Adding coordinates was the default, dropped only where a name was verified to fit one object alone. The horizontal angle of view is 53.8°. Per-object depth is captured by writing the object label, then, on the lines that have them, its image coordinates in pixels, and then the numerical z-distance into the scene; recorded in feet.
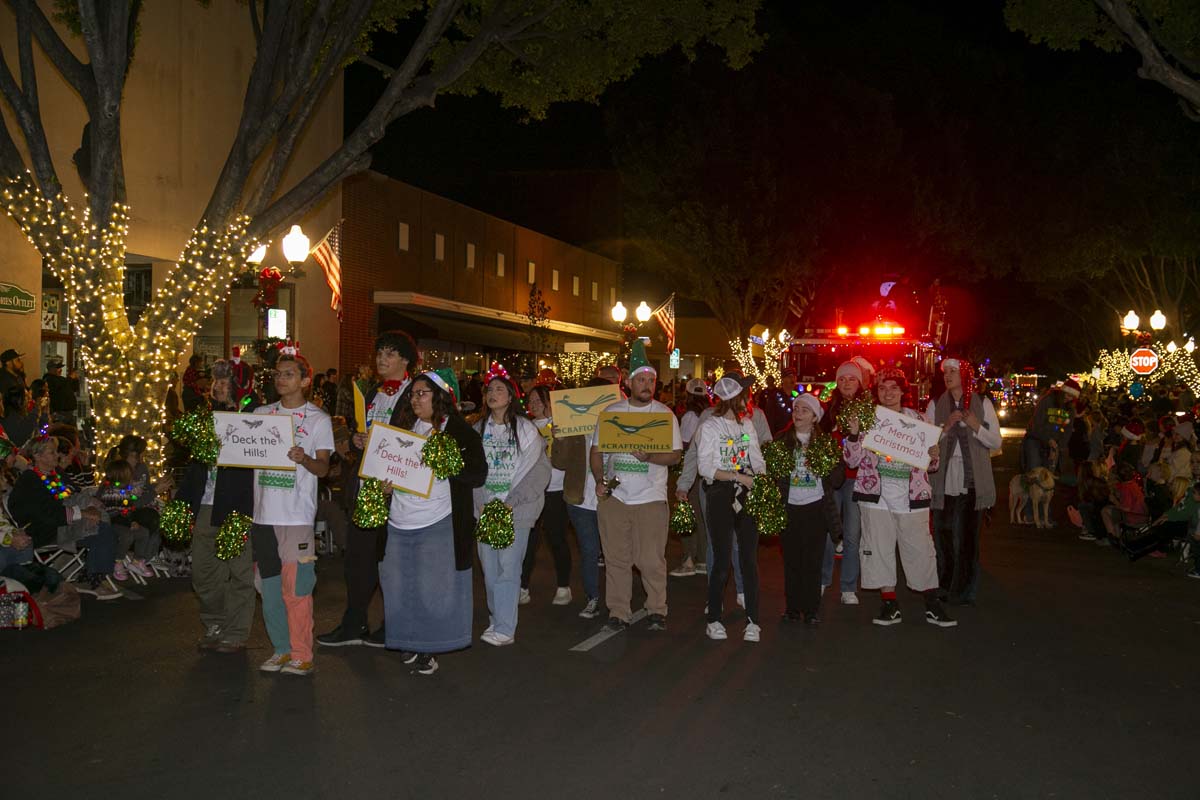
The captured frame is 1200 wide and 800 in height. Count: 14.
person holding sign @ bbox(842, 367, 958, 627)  31.32
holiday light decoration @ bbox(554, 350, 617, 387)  109.70
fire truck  69.51
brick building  94.53
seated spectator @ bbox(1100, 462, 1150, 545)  44.68
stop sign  93.91
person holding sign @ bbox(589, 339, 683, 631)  29.50
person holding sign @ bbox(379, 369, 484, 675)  24.94
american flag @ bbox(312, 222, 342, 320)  79.10
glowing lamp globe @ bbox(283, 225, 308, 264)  55.52
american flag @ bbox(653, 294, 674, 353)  122.21
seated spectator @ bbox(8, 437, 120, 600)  31.73
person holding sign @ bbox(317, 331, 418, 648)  25.93
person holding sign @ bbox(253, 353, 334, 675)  24.77
